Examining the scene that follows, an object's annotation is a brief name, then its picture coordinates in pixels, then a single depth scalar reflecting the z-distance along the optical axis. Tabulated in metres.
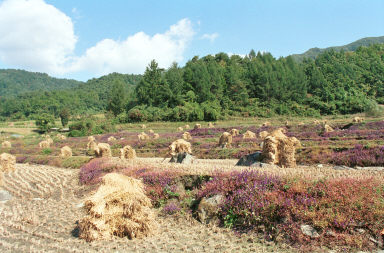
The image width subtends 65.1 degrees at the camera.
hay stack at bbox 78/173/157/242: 7.52
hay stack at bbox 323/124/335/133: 30.80
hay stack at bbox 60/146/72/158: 30.14
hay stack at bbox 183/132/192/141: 34.66
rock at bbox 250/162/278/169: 12.77
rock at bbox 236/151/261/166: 14.54
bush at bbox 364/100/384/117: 52.56
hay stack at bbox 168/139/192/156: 21.70
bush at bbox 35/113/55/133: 72.25
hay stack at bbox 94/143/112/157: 21.58
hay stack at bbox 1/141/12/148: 41.09
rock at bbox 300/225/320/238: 6.73
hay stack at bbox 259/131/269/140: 31.92
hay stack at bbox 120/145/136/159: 21.84
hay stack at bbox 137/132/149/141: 38.91
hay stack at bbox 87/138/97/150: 35.67
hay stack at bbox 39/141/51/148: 39.18
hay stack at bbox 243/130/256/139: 31.47
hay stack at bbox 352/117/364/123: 39.16
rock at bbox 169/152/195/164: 16.22
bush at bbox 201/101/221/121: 67.12
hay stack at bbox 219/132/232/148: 25.84
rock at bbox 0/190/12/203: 13.68
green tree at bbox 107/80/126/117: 91.32
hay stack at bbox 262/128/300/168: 13.77
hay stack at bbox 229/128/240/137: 38.00
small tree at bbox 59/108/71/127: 85.60
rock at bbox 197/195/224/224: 8.61
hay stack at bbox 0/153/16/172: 22.08
